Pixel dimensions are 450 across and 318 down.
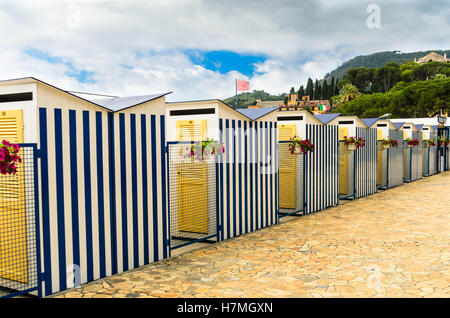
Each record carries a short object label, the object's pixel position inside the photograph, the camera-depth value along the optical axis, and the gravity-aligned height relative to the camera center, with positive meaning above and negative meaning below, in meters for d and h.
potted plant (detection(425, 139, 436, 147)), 22.54 +0.00
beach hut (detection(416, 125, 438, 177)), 22.80 -0.49
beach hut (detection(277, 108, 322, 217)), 10.91 -0.49
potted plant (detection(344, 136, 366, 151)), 13.37 +0.03
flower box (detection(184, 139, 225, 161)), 7.57 -0.07
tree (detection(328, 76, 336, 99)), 116.38 +15.51
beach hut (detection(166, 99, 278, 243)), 8.12 -0.56
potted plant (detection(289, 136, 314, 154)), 10.52 -0.03
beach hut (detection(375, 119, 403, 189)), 16.80 -0.61
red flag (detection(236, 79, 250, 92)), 14.74 +2.16
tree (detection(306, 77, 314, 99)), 121.88 +16.63
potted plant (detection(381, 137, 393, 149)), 16.31 +0.02
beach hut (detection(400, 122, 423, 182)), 19.64 -0.58
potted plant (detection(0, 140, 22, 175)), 4.53 -0.09
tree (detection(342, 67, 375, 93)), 110.94 +17.98
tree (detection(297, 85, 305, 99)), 126.31 +16.04
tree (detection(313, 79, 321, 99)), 115.94 +15.39
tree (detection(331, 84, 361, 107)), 93.81 +11.14
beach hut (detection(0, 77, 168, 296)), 5.08 -0.51
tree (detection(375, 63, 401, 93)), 104.75 +17.37
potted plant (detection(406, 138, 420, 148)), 19.11 +0.06
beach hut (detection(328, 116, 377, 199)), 13.97 -0.60
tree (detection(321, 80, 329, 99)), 116.38 +14.83
